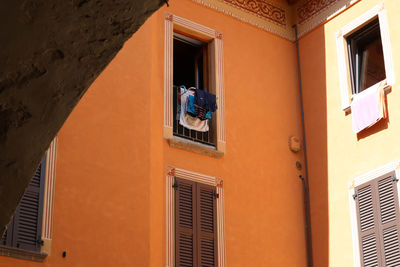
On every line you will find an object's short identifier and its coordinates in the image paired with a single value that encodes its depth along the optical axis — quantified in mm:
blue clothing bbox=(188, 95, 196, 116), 10969
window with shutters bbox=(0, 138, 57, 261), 8562
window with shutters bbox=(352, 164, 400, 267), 10109
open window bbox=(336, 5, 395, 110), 11367
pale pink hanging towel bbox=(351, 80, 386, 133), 10633
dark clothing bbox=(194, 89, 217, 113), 11047
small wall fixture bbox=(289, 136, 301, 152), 11969
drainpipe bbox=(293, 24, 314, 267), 11281
